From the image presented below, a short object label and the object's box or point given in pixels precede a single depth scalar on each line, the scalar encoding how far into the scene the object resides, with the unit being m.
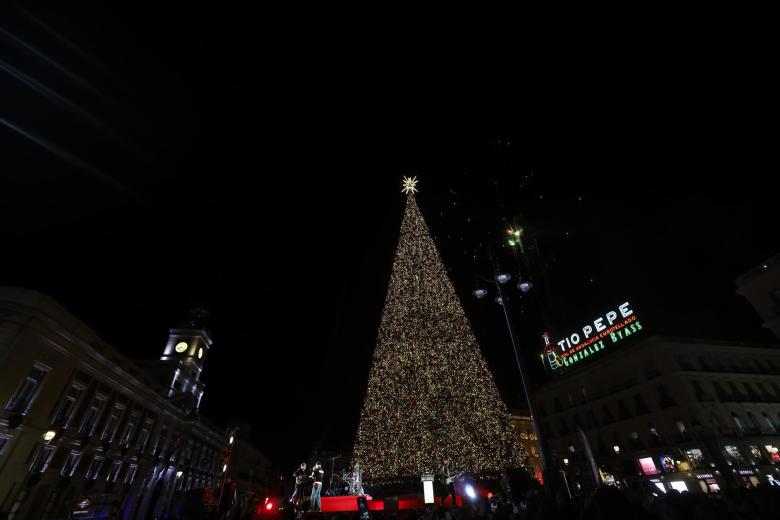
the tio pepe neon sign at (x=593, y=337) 31.92
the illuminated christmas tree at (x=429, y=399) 15.36
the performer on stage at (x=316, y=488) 16.01
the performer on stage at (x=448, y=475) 15.45
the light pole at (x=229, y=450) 12.98
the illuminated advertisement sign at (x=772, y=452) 25.92
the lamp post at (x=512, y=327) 7.79
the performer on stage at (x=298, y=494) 21.15
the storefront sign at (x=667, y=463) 26.91
